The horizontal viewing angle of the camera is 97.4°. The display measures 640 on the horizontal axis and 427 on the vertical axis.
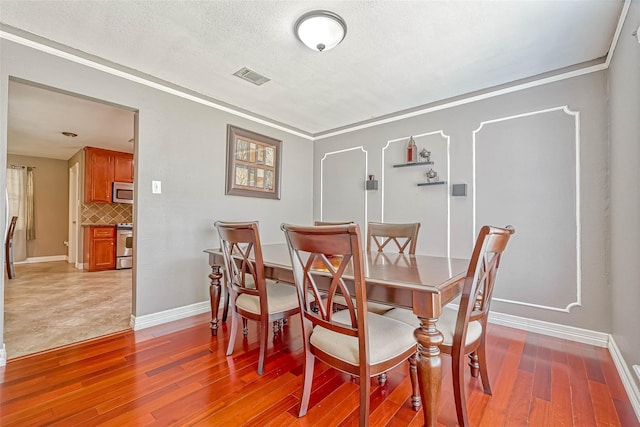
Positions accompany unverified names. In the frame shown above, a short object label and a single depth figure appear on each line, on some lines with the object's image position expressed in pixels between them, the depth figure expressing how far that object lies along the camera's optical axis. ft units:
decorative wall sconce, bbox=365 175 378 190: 11.67
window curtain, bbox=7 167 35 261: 18.28
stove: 17.37
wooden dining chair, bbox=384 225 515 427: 4.02
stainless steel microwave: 17.33
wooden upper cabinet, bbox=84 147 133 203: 16.47
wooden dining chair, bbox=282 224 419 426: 3.77
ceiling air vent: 8.13
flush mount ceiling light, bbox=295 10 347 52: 5.73
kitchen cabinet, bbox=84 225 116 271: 16.62
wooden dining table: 3.76
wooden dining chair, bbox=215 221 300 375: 5.73
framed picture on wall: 10.57
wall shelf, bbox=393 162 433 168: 10.20
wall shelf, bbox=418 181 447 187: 9.81
